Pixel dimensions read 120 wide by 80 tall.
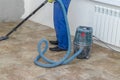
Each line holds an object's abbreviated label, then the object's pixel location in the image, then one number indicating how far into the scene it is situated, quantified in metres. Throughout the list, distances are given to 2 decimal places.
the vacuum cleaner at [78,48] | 2.73
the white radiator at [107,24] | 3.10
